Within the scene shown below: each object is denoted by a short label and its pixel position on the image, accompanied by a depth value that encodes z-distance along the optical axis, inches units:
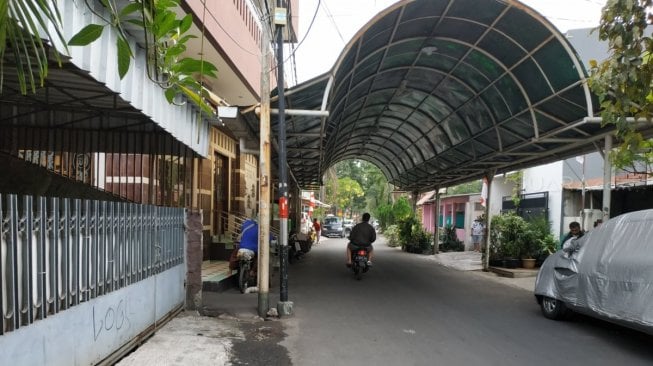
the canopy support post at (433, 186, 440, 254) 962.1
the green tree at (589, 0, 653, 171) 195.9
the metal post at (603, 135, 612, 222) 391.7
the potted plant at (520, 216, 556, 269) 631.2
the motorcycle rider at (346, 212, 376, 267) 557.9
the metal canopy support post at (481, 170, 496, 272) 649.0
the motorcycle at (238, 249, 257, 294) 406.9
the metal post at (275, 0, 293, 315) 344.2
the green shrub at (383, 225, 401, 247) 1234.4
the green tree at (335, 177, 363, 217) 2598.4
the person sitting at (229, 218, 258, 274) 410.3
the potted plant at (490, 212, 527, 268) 634.8
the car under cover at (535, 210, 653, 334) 257.0
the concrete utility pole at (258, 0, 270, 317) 345.4
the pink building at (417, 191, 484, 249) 1142.3
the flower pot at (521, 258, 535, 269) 627.8
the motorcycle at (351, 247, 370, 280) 544.9
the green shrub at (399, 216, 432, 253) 1002.7
